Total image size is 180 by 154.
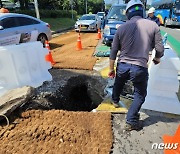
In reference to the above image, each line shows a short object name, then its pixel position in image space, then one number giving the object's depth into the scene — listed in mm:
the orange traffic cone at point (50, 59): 6894
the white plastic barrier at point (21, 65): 4457
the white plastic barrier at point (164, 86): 3961
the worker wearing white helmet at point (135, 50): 3025
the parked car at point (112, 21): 9992
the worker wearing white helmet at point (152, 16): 7309
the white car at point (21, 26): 8050
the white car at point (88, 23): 17125
